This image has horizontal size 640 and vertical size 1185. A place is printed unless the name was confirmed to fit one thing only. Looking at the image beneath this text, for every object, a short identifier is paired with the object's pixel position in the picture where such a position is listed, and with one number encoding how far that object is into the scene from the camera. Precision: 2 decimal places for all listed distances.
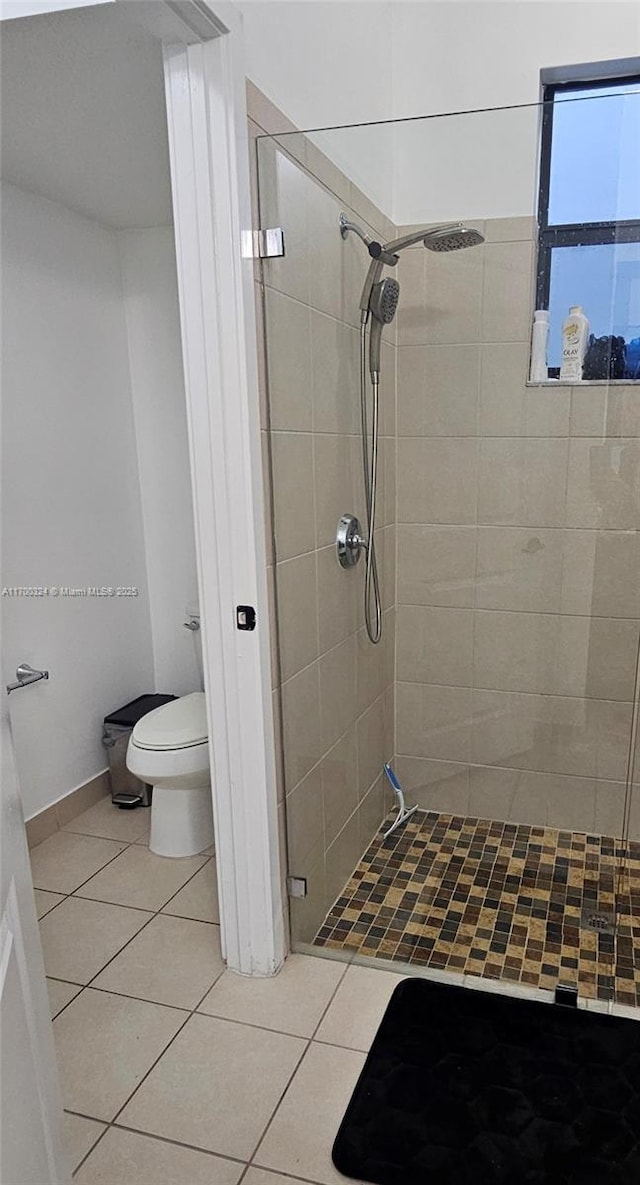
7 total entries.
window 2.10
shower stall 2.01
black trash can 2.91
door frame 1.54
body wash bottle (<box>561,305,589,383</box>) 2.28
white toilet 2.46
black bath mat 1.46
